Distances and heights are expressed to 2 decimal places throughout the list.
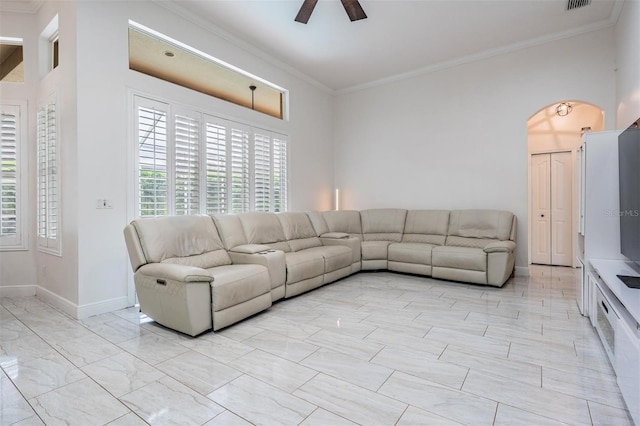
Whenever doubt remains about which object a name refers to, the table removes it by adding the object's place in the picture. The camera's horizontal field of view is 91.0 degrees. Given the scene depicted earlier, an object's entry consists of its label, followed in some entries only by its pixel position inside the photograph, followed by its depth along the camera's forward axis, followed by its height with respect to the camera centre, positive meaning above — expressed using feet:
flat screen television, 7.36 +0.46
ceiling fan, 10.66 +7.09
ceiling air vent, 12.26 +8.15
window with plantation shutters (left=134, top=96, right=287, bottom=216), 11.84 +2.18
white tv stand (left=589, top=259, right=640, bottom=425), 5.02 -2.26
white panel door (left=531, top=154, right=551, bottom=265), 19.19 +0.07
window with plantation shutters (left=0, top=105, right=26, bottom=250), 12.37 +1.39
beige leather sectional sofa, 8.96 -1.73
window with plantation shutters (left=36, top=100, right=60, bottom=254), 11.30 +1.26
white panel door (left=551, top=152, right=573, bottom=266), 18.52 +0.06
